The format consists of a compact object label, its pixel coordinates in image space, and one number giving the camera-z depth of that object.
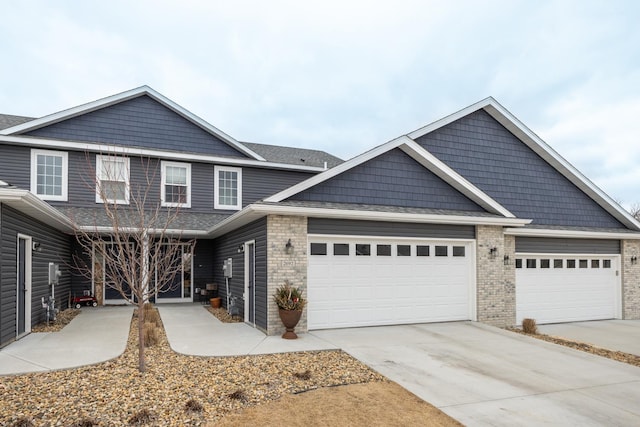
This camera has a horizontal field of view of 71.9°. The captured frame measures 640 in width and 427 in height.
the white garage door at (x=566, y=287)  13.12
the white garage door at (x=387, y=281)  10.30
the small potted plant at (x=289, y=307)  9.18
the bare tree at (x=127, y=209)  13.91
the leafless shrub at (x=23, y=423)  4.71
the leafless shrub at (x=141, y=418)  4.90
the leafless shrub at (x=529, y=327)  11.22
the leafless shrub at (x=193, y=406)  5.21
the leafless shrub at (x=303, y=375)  6.43
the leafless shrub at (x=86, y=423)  4.78
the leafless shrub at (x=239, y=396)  5.57
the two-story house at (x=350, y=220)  10.10
